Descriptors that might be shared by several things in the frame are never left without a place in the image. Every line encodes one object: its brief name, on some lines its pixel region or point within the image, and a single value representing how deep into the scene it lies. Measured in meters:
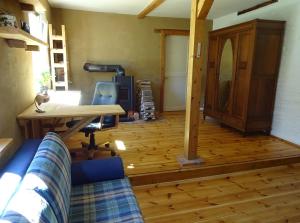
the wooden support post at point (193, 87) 2.54
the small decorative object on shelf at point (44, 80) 3.30
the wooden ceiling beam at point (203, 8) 2.36
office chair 2.94
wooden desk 2.35
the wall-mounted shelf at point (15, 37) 1.57
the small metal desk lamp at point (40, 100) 2.46
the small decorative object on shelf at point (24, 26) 2.06
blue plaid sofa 0.94
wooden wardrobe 3.52
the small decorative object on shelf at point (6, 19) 1.58
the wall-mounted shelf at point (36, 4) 2.29
